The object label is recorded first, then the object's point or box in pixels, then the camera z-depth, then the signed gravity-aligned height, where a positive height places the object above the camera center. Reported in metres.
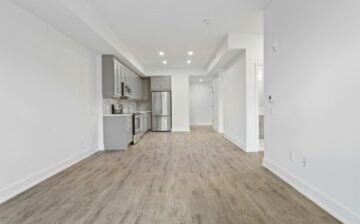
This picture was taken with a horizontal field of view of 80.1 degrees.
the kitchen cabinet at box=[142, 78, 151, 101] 9.65 +0.89
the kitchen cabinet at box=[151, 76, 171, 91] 9.26 +1.11
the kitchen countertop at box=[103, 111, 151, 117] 5.47 -0.15
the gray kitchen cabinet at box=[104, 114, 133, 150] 5.43 -0.58
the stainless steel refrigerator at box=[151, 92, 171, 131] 9.30 +0.07
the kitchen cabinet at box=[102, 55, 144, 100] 5.43 +0.84
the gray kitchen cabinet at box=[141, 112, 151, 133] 8.06 -0.49
